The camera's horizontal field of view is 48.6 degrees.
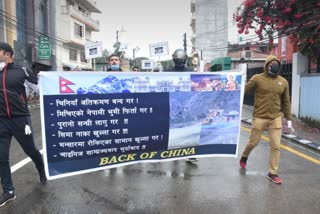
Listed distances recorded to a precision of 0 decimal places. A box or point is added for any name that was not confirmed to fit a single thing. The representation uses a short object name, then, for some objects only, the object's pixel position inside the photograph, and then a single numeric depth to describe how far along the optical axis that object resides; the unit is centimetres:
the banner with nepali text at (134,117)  422
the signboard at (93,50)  1311
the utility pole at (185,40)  4784
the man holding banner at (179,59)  598
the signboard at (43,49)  2697
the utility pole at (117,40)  6206
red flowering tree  1038
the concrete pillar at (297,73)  1295
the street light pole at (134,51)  6994
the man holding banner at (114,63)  631
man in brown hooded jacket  529
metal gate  1440
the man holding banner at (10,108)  425
